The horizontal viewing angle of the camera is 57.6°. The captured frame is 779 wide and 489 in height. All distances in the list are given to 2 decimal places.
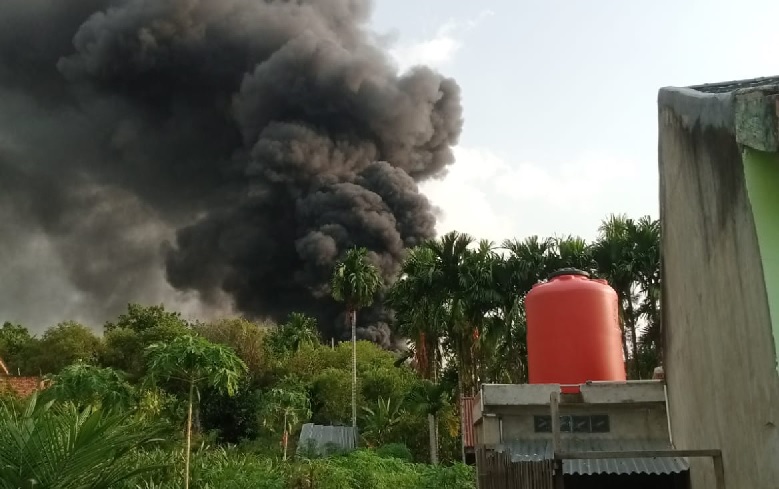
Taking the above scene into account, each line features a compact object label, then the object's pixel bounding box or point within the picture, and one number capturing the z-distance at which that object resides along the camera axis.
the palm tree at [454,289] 23.11
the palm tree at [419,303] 23.59
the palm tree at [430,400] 24.05
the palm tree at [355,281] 31.95
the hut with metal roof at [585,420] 11.03
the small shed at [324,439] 28.52
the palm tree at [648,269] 21.22
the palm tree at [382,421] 30.36
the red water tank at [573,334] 12.70
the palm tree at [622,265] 21.67
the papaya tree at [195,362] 13.88
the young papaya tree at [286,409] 30.53
